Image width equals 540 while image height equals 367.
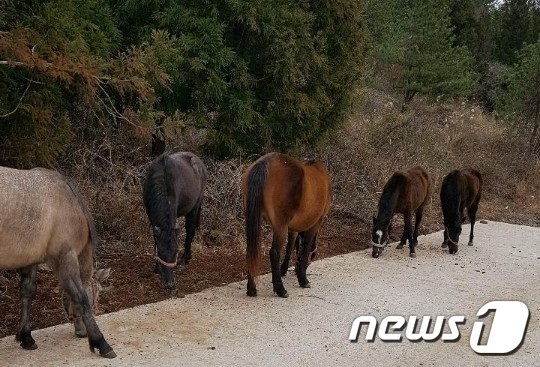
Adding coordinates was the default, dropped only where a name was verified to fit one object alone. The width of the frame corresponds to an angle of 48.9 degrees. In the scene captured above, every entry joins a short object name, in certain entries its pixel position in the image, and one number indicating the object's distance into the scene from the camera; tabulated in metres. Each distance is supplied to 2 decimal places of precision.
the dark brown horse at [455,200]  9.77
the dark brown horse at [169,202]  6.45
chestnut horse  6.57
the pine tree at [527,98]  19.11
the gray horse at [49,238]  4.68
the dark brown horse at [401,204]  9.15
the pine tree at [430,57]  20.69
